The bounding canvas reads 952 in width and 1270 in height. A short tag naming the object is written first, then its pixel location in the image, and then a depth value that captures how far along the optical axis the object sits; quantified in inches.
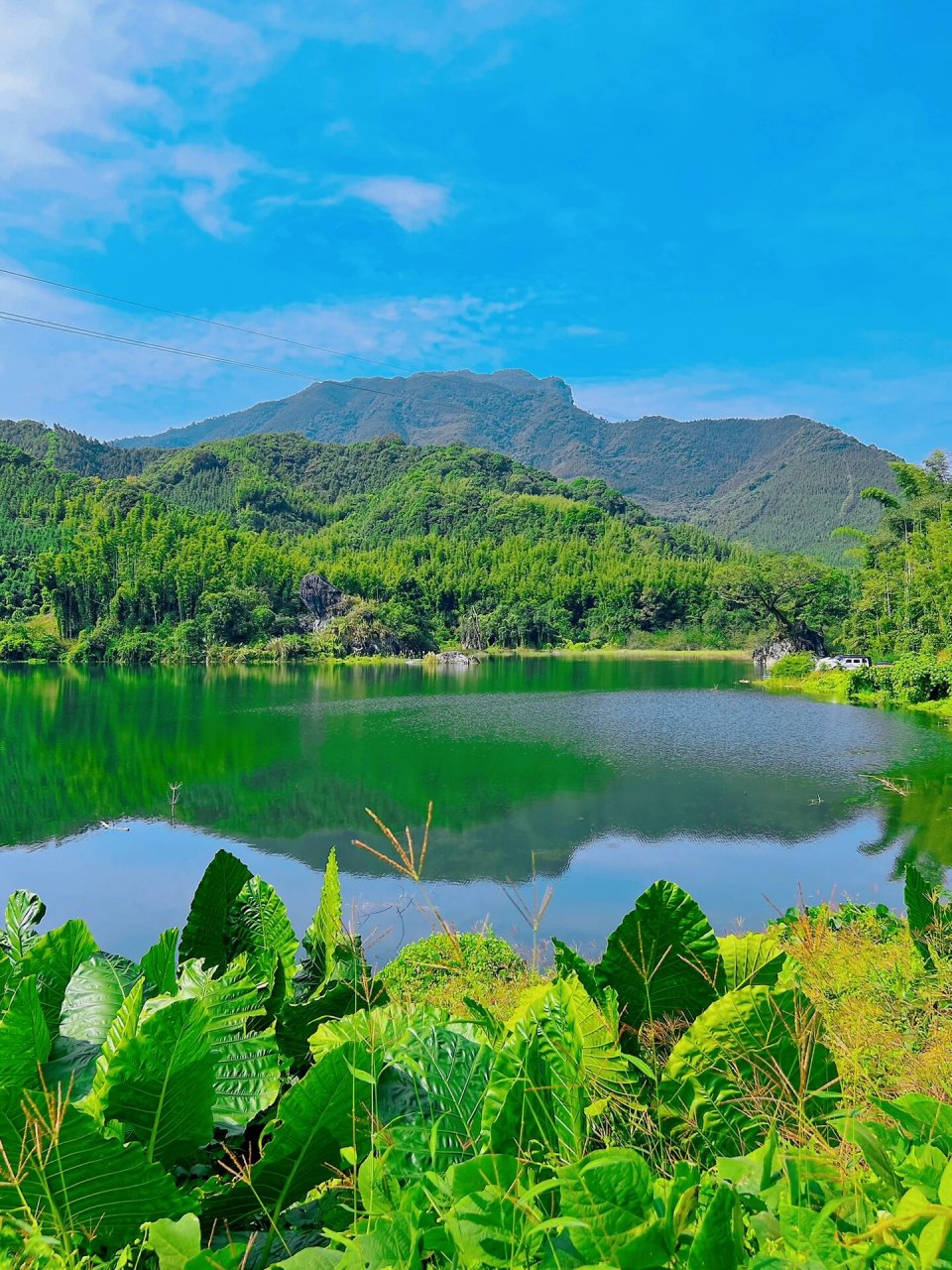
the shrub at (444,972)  196.4
